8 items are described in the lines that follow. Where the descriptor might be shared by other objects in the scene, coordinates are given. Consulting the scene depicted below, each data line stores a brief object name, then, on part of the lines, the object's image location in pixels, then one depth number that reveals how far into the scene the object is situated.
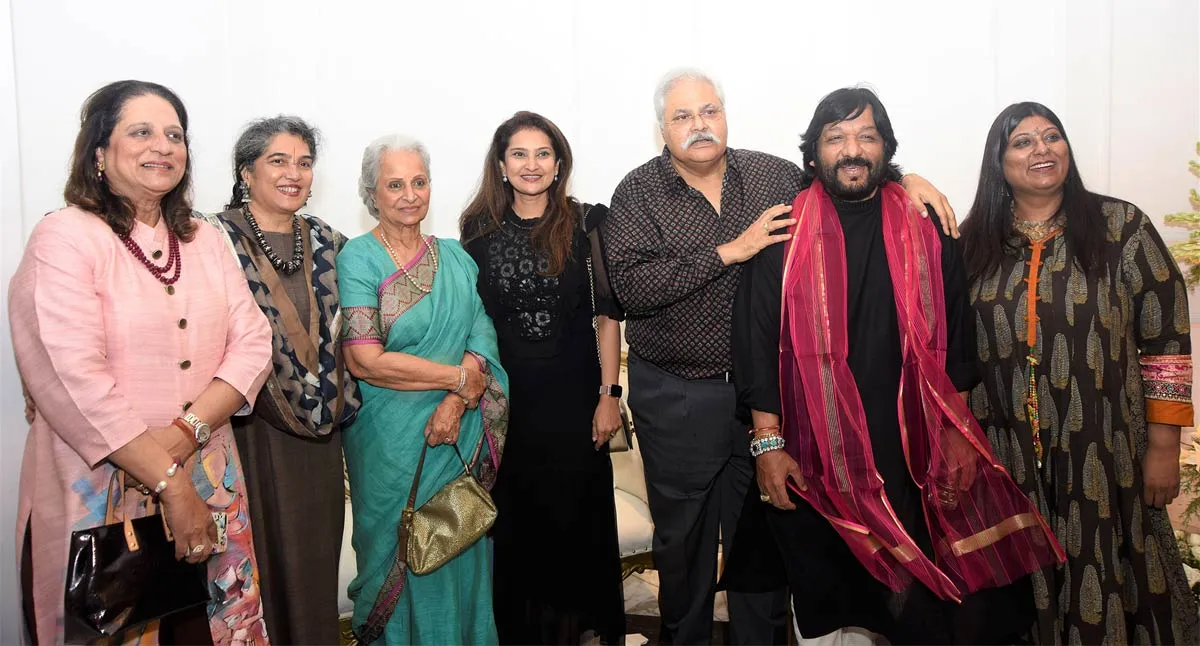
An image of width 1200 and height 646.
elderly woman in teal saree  2.43
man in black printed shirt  2.50
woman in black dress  2.58
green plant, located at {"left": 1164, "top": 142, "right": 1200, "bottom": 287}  2.86
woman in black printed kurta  2.29
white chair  3.00
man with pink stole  2.22
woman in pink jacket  1.86
